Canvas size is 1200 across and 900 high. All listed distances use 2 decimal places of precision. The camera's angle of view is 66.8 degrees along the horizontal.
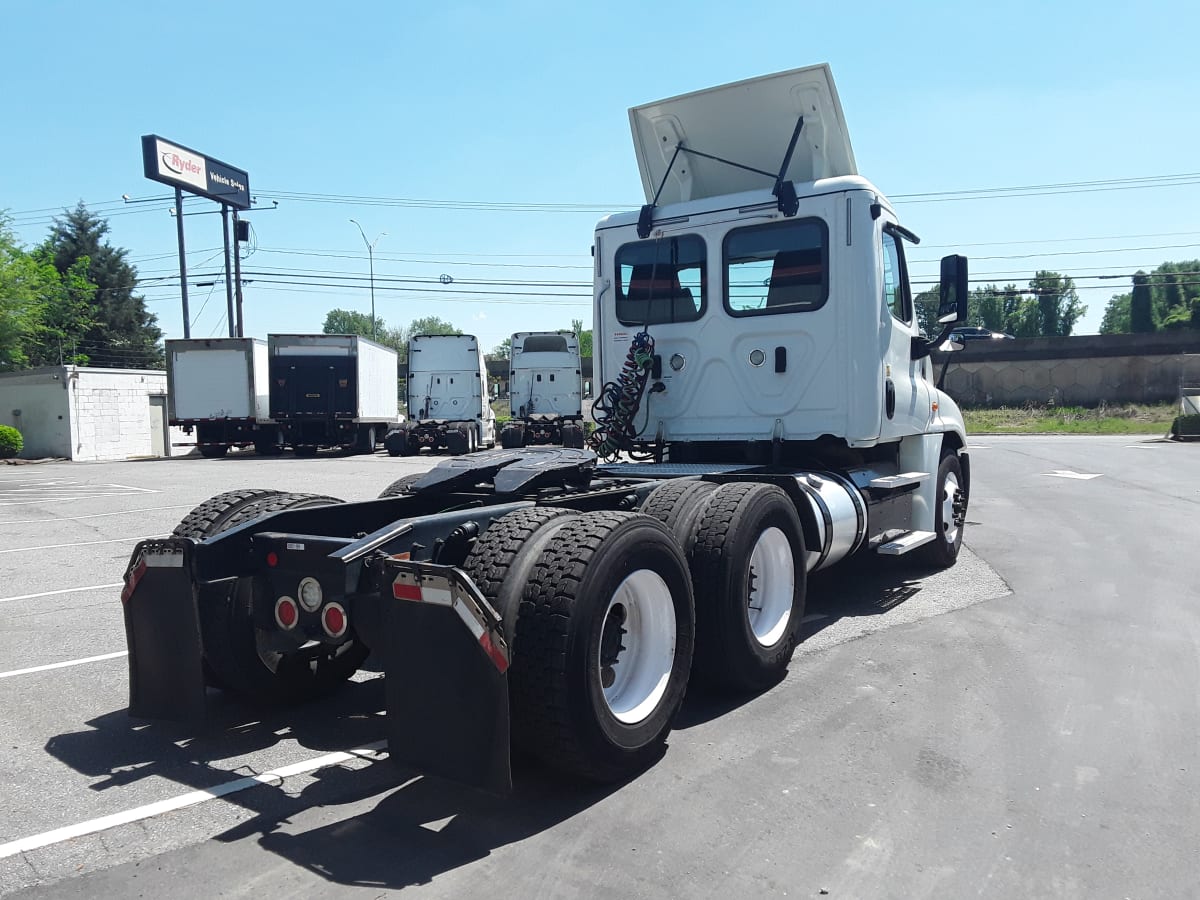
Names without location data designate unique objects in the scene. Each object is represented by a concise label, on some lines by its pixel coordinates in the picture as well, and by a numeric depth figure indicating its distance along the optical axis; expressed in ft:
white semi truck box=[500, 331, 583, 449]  91.61
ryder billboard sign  136.46
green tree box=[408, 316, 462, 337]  397.19
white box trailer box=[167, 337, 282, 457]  93.86
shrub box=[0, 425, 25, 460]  98.37
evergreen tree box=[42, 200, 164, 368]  192.34
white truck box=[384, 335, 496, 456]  91.91
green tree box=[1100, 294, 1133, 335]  404.34
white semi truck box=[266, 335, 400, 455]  94.38
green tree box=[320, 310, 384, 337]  439.63
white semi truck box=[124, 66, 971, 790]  11.22
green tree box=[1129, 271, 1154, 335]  287.57
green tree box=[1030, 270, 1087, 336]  340.63
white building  102.68
